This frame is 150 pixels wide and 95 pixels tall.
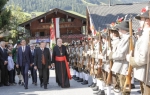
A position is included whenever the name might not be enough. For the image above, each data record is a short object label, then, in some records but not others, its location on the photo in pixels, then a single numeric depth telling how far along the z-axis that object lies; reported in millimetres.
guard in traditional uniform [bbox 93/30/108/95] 9070
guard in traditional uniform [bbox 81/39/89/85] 13338
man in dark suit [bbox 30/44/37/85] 14161
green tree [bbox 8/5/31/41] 50381
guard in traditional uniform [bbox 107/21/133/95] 6742
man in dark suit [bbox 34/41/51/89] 13016
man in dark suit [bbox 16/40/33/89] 12886
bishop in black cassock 13086
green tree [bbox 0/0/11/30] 27539
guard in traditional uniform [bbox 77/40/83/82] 14363
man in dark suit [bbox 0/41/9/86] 14219
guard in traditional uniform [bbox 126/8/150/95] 4977
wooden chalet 46253
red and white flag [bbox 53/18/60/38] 25928
